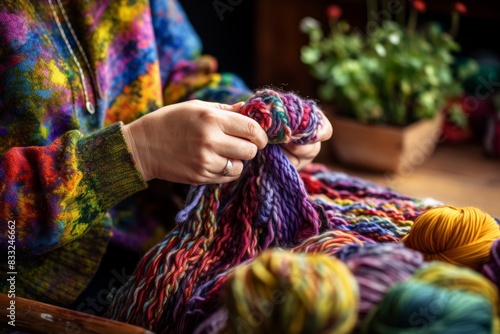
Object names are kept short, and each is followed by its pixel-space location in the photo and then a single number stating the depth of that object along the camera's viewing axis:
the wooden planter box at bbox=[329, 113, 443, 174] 1.49
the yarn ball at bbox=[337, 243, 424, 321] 0.54
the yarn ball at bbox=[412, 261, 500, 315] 0.52
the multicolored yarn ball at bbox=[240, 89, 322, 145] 0.76
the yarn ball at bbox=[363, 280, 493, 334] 0.49
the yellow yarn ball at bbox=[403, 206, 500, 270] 0.64
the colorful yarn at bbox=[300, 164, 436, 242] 0.78
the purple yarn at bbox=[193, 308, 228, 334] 0.60
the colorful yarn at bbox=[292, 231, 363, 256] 0.67
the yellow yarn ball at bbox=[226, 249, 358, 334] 0.50
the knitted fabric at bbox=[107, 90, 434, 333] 0.74
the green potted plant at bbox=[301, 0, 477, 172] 1.48
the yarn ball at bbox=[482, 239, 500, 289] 0.59
